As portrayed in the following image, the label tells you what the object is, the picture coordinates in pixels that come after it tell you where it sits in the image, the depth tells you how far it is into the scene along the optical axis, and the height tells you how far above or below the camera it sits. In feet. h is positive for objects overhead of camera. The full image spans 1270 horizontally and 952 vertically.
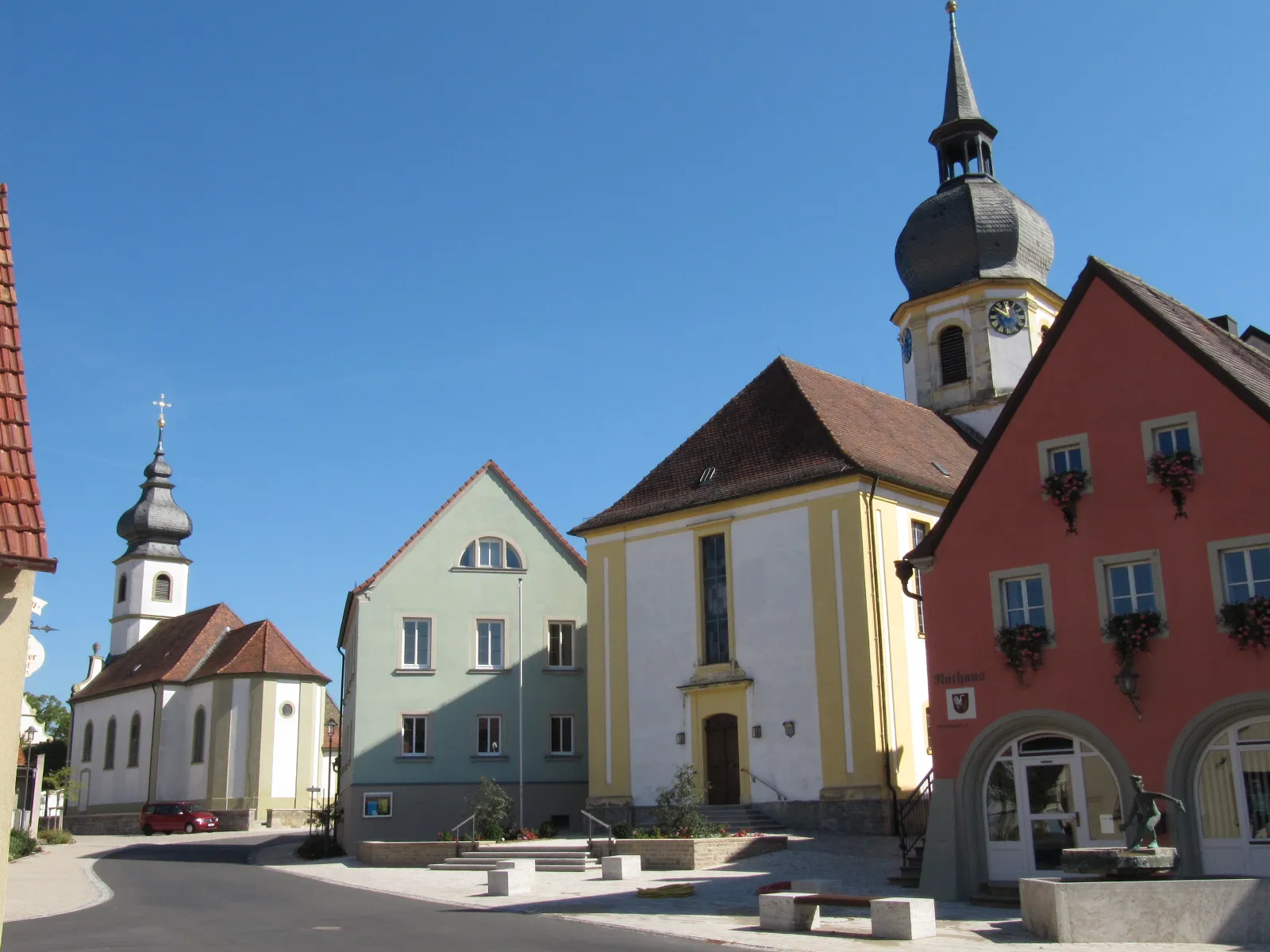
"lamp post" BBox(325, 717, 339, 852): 119.91 -3.96
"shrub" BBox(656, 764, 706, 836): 86.12 -2.21
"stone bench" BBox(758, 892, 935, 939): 50.31 -5.46
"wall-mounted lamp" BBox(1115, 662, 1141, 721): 61.87 +3.92
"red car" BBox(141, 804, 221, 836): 176.76 -4.27
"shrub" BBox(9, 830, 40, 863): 115.44 -4.76
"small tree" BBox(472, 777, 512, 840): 99.60 -2.30
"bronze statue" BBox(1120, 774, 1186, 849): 52.70 -1.86
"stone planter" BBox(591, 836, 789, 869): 80.64 -4.56
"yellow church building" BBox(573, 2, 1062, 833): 94.84 +12.58
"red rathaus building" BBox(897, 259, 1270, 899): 60.13 +7.98
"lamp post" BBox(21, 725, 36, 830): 154.92 +0.59
